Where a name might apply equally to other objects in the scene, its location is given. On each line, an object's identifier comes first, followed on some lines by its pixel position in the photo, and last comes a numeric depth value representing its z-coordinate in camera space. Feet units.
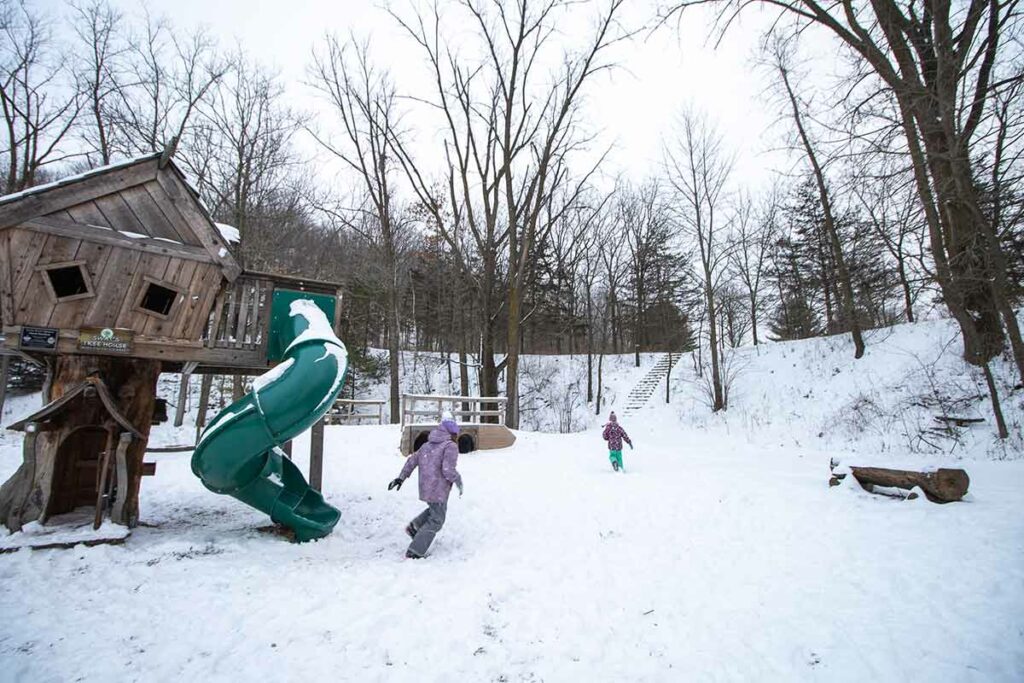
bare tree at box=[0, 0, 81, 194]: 47.11
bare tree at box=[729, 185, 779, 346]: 75.25
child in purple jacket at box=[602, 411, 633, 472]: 35.47
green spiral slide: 15.56
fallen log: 19.75
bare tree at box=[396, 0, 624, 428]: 52.47
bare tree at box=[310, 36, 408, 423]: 58.81
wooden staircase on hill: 76.33
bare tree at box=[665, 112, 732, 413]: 66.23
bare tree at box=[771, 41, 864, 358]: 54.85
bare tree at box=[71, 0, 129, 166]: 51.24
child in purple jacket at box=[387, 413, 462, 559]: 18.26
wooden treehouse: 16.99
